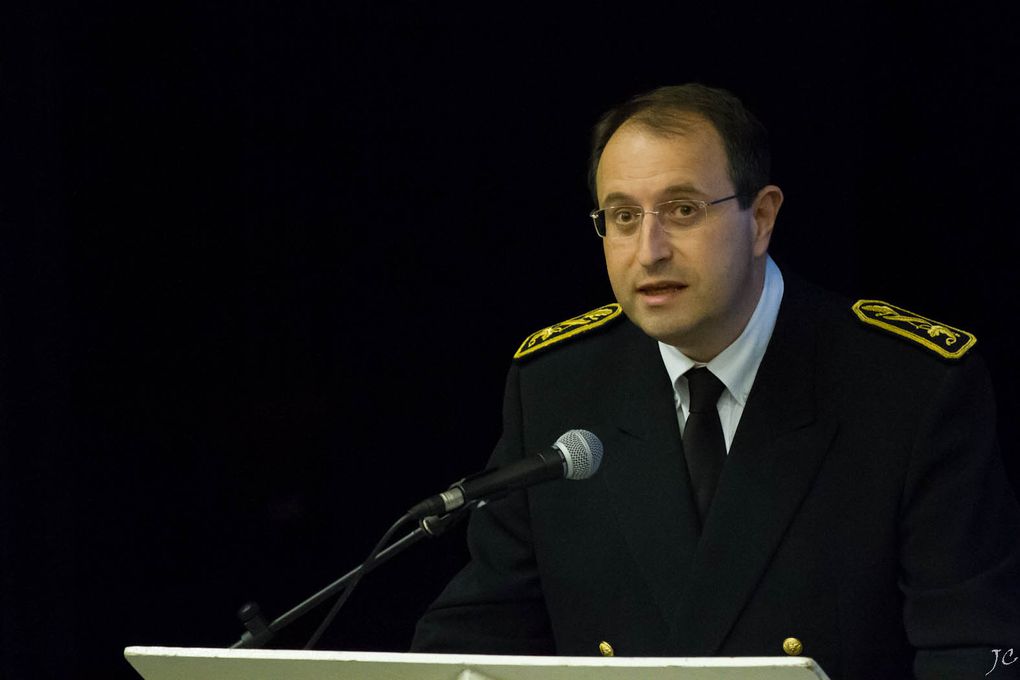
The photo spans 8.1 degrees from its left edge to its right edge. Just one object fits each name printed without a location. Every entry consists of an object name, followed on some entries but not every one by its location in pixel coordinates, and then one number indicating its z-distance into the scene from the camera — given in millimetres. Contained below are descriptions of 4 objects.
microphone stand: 7079
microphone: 7078
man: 7361
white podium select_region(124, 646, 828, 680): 6820
